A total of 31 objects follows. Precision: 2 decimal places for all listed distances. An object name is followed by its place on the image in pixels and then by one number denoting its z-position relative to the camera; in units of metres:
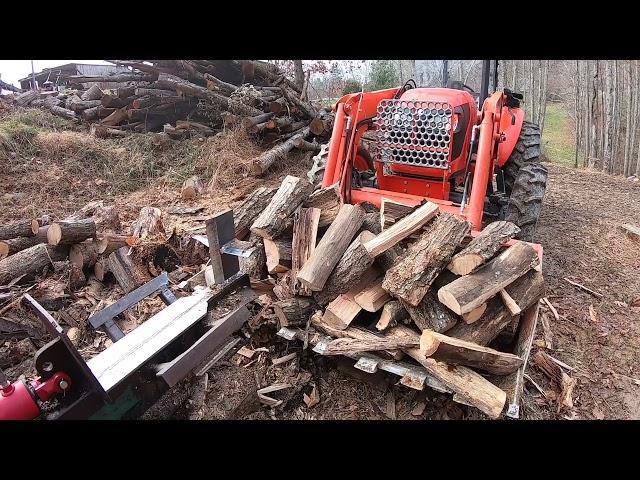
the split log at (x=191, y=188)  7.84
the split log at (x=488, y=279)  2.83
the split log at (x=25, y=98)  11.05
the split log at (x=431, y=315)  3.01
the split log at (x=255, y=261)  3.67
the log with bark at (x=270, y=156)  8.55
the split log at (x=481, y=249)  3.00
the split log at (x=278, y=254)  3.58
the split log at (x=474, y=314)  2.95
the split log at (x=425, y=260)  2.96
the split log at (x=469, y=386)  2.66
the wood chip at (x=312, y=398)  3.37
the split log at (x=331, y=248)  3.17
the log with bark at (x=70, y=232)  4.86
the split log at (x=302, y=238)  3.47
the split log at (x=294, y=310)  3.42
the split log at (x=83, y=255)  4.95
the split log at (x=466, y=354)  2.74
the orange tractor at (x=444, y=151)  4.16
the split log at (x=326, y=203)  3.72
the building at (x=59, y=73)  16.17
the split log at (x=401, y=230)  3.19
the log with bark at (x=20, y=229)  5.13
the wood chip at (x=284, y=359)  3.56
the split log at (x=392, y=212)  3.49
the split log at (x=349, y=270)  3.20
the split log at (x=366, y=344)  3.02
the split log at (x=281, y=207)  3.47
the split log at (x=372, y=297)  3.23
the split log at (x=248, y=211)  3.78
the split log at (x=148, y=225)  5.43
